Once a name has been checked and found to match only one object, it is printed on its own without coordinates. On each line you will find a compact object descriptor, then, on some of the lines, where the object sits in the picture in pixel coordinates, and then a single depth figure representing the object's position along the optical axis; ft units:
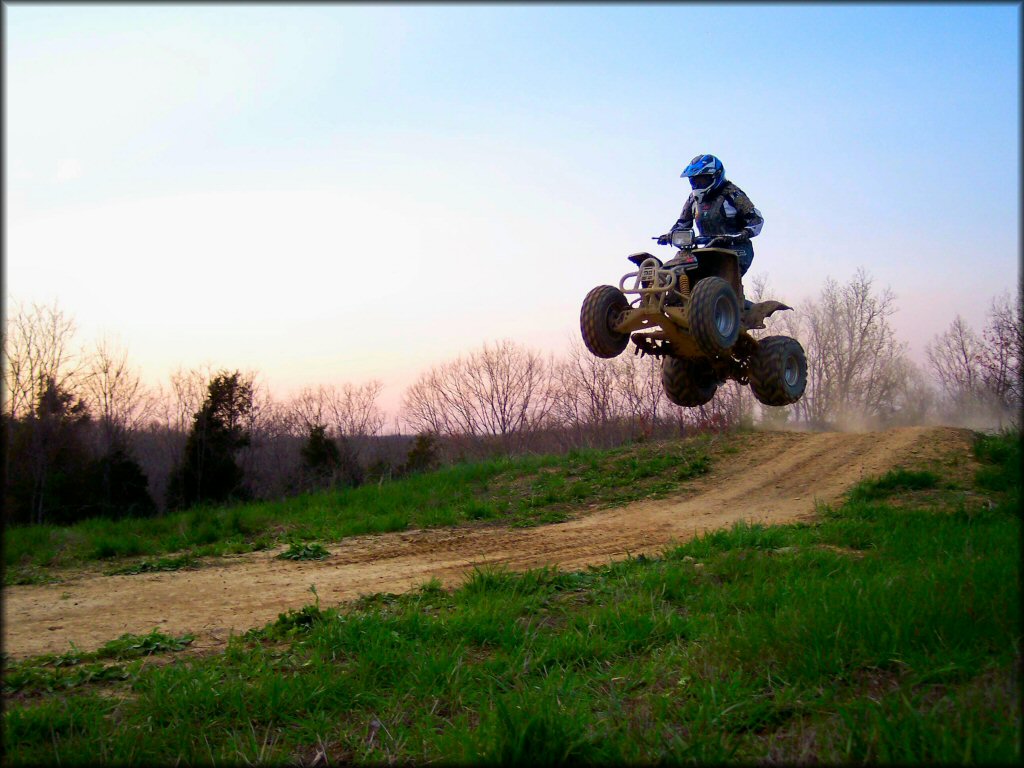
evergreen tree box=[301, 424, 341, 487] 68.49
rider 20.70
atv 21.42
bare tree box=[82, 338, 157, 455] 64.34
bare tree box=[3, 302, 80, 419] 47.91
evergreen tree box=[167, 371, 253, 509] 59.52
